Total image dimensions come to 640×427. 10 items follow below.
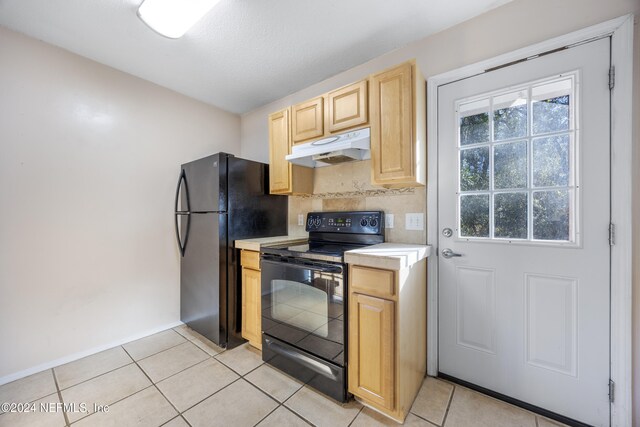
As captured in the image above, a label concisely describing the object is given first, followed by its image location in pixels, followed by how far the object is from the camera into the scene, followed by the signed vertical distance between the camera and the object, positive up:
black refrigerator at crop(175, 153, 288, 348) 2.14 -0.16
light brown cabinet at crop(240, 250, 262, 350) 2.06 -0.73
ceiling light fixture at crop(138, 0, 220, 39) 1.51 +1.25
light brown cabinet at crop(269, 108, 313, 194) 2.30 +0.42
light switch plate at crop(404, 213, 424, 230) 1.85 -0.08
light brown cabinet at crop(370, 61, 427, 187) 1.63 +0.57
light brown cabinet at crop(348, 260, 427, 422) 1.35 -0.73
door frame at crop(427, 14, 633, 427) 1.24 +0.00
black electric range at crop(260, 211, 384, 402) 1.54 -0.64
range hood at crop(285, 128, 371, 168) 1.81 +0.48
